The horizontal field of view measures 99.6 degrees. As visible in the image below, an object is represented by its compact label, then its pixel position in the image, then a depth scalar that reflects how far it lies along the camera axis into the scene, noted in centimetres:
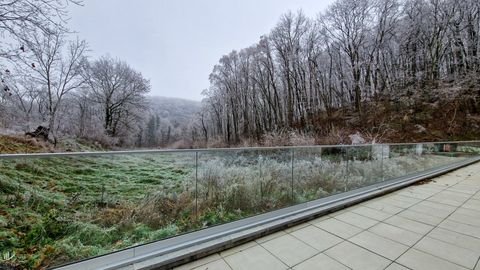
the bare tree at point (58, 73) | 1208
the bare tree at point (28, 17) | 323
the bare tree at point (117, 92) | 1867
